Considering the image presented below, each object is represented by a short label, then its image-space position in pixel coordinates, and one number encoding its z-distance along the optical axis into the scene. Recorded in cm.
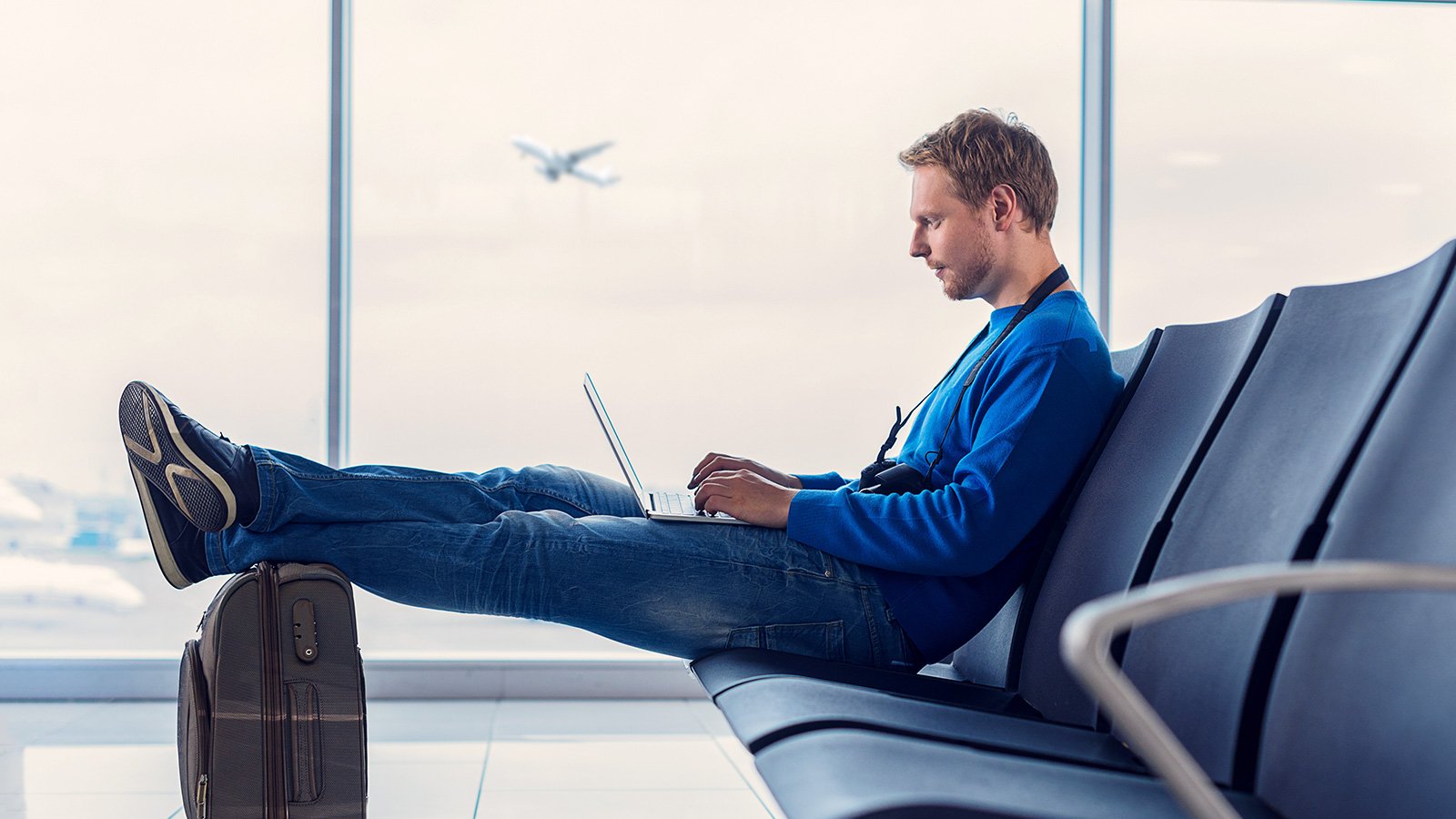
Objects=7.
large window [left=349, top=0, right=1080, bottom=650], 317
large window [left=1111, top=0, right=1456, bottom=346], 326
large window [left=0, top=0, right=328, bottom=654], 312
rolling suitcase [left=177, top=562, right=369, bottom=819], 163
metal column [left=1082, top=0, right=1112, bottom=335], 321
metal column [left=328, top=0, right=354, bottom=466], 309
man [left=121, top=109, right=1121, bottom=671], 158
